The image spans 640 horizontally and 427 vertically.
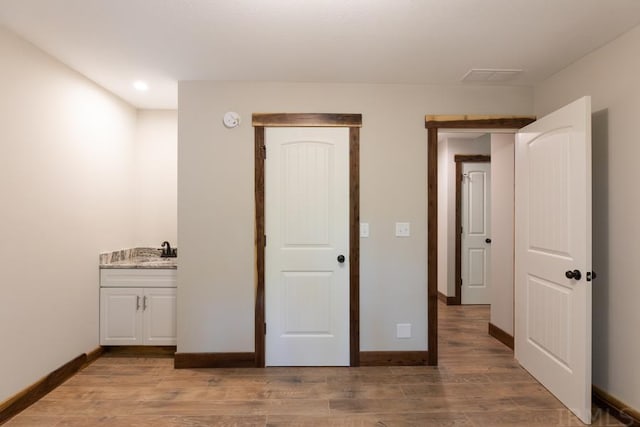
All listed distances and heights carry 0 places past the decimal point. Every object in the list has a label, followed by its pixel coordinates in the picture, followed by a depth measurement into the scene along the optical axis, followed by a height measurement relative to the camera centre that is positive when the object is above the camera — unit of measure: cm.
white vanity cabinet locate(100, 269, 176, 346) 317 -83
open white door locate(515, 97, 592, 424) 217 -27
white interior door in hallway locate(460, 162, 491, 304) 514 -28
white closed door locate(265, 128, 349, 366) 298 -27
